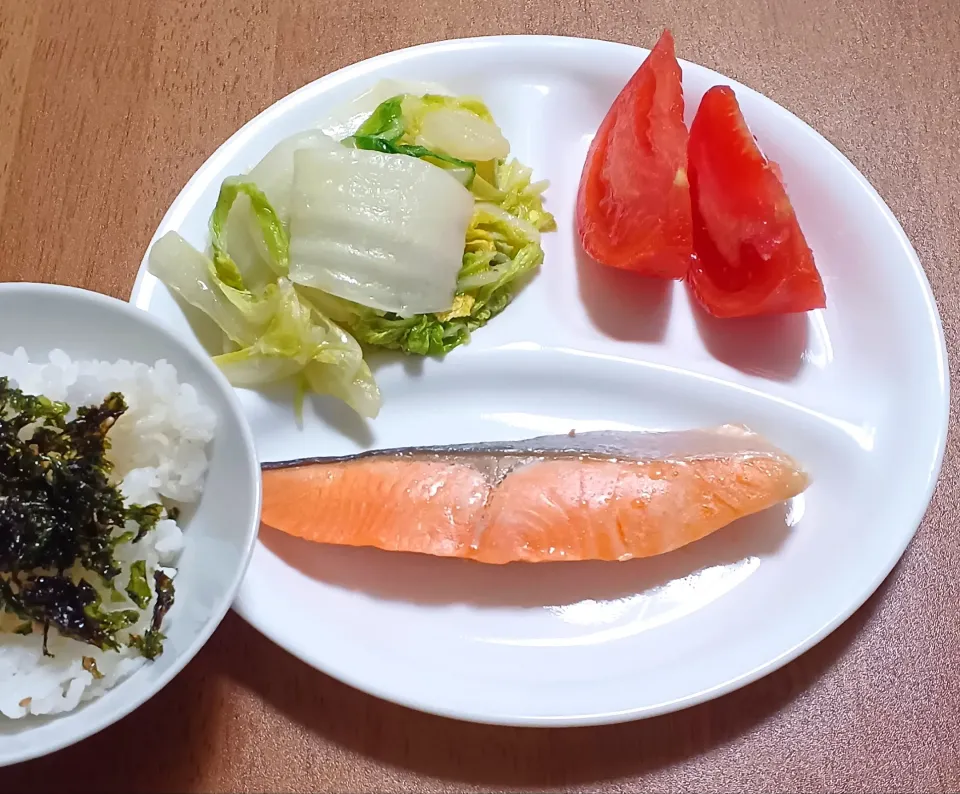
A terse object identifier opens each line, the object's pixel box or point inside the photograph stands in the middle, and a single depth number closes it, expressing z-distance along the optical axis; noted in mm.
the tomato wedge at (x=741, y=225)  294
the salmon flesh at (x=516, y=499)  278
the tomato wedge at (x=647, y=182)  296
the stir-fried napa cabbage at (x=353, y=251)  283
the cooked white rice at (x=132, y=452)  222
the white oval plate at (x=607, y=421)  271
